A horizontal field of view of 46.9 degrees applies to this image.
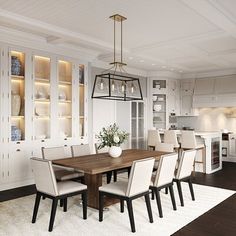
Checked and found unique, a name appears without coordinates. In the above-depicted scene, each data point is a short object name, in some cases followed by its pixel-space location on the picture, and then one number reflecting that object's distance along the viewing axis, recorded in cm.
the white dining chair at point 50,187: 325
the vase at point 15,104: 507
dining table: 351
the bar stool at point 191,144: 645
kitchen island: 662
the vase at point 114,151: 438
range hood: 806
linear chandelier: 696
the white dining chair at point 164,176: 369
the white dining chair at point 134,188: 326
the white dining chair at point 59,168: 424
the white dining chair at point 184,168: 418
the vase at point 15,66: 507
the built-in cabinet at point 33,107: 494
